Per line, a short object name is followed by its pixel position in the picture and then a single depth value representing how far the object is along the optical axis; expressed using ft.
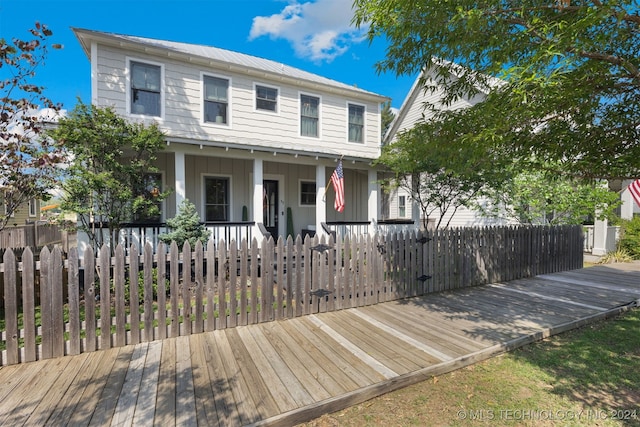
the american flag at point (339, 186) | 26.76
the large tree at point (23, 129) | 16.16
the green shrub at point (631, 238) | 35.47
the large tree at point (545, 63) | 7.70
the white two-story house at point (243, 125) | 27.12
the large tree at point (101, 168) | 19.61
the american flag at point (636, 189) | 26.15
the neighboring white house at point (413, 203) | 43.55
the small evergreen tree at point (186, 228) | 22.56
